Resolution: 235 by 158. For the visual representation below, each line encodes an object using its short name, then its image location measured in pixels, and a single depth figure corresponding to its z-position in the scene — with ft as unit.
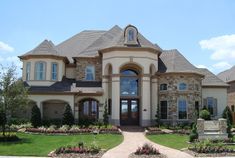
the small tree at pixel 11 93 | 55.77
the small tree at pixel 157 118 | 75.62
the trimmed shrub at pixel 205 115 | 60.17
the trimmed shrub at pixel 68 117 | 72.70
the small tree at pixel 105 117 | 73.42
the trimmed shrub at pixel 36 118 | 71.08
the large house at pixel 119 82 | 76.31
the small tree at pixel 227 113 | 77.41
